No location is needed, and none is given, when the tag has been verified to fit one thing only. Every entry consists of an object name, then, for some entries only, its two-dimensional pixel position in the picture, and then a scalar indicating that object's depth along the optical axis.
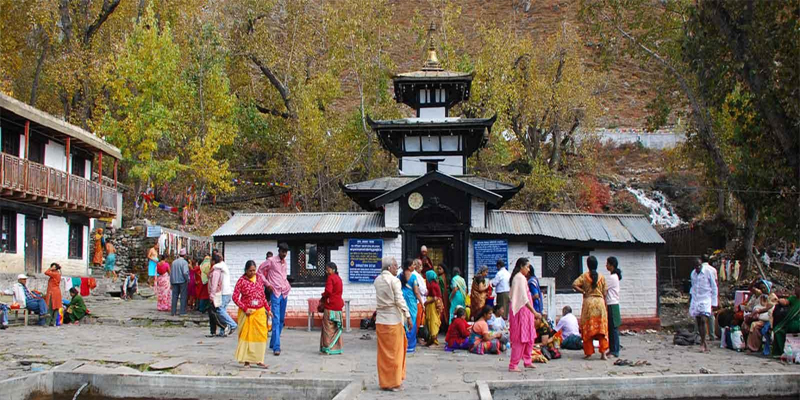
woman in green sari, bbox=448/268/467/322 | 15.68
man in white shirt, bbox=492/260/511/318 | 15.77
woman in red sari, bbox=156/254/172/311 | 20.23
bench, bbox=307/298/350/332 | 17.36
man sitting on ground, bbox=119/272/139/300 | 24.08
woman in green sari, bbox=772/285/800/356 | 13.20
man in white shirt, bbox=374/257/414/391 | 10.23
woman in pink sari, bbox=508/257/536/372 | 11.79
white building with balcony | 23.80
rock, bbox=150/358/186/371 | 11.68
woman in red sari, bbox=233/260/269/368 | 11.92
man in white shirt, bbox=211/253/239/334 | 14.82
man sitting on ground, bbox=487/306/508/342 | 14.66
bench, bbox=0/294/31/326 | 17.68
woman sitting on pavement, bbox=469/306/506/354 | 14.06
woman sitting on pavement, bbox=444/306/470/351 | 14.33
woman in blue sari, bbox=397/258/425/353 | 13.28
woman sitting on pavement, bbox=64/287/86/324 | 18.20
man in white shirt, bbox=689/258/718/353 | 14.74
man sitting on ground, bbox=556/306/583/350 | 14.59
